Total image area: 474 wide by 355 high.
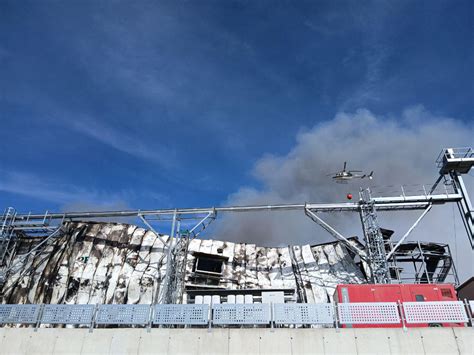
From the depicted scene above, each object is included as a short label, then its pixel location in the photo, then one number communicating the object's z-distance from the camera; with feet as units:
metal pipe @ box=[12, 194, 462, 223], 98.07
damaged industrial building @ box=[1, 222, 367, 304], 100.78
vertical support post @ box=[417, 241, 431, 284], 98.98
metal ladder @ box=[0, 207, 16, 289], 111.24
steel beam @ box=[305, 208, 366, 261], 98.68
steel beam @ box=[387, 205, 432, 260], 94.78
